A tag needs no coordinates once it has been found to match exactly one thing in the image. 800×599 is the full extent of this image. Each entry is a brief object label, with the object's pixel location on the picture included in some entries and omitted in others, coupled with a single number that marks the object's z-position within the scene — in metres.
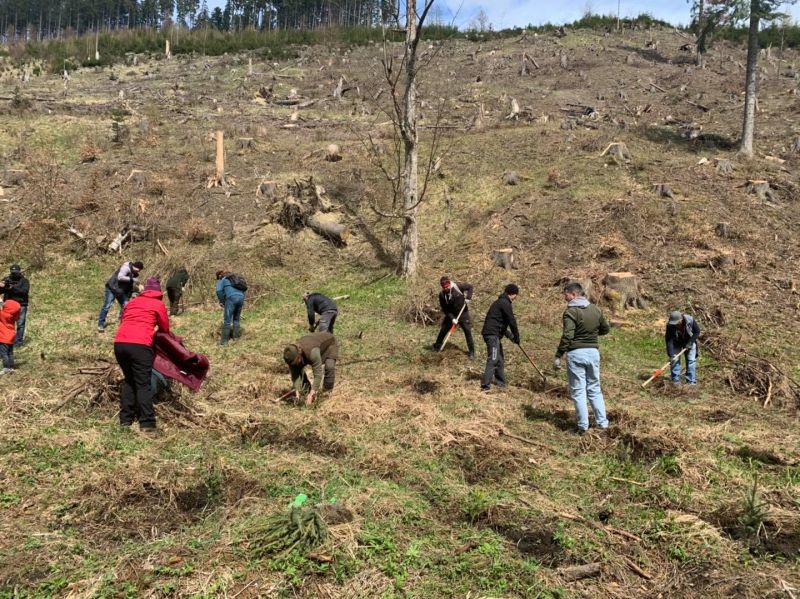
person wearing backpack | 9.26
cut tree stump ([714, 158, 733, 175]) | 16.50
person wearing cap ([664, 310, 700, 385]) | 7.89
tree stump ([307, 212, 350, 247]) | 14.79
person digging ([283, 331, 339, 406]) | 6.29
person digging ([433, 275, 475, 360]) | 8.63
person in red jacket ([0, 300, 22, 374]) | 7.00
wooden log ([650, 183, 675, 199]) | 14.88
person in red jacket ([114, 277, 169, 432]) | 5.20
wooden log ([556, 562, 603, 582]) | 3.44
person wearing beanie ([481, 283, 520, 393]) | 7.14
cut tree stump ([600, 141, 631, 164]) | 17.33
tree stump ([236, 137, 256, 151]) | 20.14
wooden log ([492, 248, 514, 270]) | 13.19
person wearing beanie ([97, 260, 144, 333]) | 9.62
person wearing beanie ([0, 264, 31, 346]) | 8.22
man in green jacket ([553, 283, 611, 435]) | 5.67
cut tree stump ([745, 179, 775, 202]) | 14.85
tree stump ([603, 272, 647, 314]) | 11.38
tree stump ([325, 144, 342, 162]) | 19.34
